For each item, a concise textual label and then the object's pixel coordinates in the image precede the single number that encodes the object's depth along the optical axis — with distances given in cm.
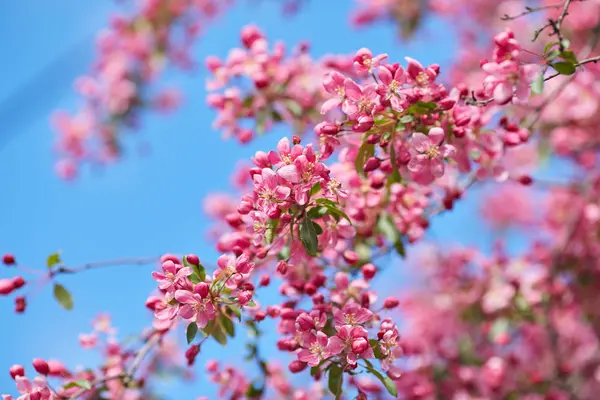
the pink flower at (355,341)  141
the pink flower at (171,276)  141
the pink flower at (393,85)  144
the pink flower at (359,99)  145
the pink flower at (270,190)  141
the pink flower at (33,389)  148
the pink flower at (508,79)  146
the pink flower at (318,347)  141
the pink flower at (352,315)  144
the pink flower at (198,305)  140
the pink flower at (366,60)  146
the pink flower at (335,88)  146
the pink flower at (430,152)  146
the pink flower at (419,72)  145
